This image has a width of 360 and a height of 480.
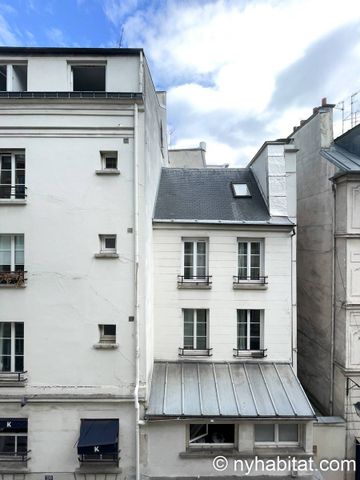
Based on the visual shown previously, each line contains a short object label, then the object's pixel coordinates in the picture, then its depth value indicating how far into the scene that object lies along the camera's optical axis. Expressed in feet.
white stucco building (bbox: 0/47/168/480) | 31.30
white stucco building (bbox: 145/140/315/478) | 33.60
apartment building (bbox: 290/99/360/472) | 37.68
